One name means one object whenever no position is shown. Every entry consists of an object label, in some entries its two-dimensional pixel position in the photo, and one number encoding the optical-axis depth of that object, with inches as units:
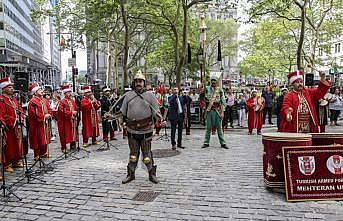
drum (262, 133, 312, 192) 258.8
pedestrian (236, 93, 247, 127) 740.6
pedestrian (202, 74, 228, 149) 455.8
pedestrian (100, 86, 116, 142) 528.8
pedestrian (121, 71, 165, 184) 306.2
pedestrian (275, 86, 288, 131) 684.2
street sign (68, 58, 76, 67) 1011.9
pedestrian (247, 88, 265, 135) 617.3
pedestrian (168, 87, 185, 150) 477.4
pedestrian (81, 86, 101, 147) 512.8
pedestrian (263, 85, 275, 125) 767.3
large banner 248.5
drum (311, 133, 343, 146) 275.4
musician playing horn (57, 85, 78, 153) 465.4
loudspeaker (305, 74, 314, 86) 650.8
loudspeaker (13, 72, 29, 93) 501.7
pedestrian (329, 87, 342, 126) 733.9
